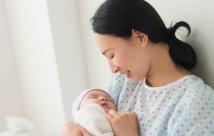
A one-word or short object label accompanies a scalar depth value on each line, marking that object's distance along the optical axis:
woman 1.11
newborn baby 1.24
